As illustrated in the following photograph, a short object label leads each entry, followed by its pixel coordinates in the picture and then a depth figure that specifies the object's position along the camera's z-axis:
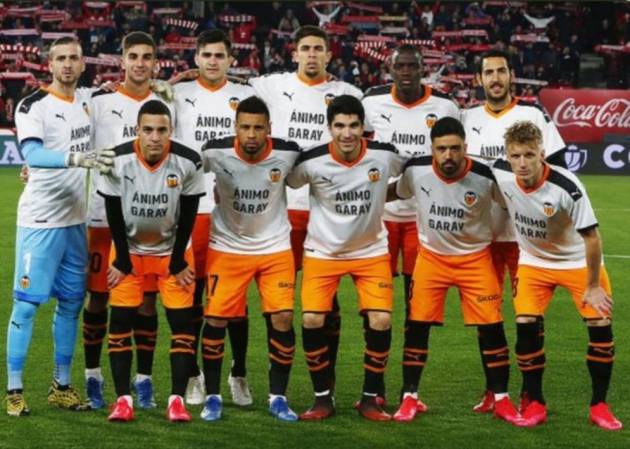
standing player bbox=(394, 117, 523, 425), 8.05
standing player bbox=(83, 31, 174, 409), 8.28
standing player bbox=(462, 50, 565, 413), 8.51
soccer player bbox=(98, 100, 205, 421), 7.82
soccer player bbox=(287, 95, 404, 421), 8.05
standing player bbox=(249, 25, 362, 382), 8.87
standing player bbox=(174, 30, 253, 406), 8.55
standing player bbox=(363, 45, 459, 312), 8.71
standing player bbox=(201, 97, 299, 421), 8.04
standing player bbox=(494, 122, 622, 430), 7.67
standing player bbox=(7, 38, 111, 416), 8.10
